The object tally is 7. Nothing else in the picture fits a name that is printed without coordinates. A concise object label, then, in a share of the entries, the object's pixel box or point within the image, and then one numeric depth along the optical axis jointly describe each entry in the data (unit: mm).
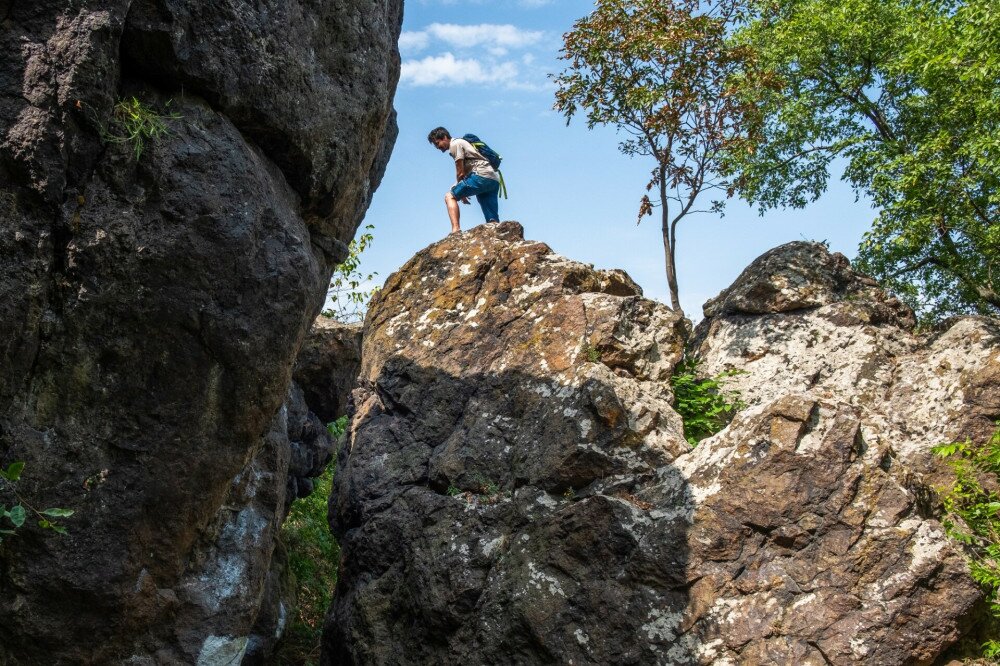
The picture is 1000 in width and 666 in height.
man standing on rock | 11758
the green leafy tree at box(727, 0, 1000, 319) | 11758
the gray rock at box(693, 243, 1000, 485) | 8539
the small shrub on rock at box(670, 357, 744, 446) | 9391
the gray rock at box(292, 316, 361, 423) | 12805
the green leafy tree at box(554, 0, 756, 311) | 15273
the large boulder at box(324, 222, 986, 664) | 7062
